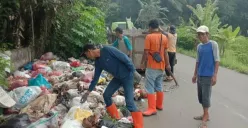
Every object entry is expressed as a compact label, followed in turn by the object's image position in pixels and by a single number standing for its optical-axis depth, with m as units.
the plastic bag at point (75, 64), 9.73
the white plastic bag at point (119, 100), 6.73
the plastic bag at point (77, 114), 5.21
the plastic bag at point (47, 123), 4.74
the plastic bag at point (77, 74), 7.89
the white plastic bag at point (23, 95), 6.03
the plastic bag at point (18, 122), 4.67
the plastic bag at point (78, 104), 5.82
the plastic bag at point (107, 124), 5.12
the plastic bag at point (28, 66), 9.35
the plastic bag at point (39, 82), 7.15
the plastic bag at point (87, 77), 7.50
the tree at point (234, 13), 36.44
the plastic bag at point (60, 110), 5.76
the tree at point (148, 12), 32.41
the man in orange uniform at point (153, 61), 6.51
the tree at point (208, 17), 20.59
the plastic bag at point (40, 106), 5.58
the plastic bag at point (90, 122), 4.95
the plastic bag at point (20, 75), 8.01
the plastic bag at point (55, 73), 8.35
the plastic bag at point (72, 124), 4.87
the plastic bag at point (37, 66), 9.00
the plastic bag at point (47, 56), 10.52
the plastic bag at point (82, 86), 6.78
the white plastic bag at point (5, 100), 5.53
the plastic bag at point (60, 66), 9.18
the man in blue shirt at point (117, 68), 5.13
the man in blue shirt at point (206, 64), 5.82
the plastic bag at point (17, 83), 7.02
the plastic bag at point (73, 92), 6.32
